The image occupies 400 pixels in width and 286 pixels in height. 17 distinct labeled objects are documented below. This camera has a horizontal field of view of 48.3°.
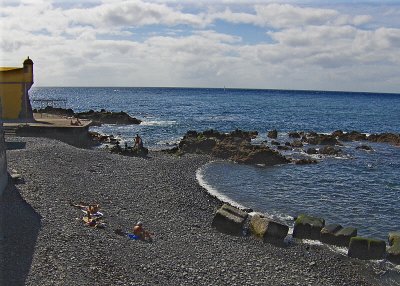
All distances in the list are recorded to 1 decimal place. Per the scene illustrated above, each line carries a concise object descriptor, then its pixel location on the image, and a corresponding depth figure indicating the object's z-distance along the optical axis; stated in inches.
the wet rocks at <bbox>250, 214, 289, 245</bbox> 759.7
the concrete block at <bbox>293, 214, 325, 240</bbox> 788.6
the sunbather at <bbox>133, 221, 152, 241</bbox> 674.2
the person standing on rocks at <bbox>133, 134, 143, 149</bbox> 1469.6
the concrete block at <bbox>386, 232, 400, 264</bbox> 703.7
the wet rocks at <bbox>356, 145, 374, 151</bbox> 1879.9
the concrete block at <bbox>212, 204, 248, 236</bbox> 781.9
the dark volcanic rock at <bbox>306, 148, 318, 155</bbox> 1749.5
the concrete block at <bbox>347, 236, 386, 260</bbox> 714.2
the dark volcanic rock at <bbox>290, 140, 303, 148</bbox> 1918.6
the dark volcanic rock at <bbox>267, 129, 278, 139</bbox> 2200.1
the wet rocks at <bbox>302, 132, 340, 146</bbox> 2012.8
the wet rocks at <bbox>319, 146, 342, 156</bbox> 1729.1
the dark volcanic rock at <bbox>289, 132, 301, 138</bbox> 2266.1
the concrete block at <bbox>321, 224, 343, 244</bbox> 773.9
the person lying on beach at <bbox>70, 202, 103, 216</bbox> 721.0
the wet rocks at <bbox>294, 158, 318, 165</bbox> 1515.7
